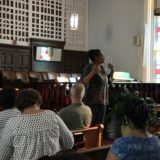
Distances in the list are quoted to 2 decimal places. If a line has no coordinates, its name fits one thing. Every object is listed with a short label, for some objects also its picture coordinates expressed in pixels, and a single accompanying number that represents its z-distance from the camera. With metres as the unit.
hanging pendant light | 11.09
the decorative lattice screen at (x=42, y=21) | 10.87
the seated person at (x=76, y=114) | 3.50
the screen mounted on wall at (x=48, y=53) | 11.32
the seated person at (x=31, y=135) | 2.25
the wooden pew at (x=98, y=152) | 2.20
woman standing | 4.52
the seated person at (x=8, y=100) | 2.82
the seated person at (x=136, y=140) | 1.81
